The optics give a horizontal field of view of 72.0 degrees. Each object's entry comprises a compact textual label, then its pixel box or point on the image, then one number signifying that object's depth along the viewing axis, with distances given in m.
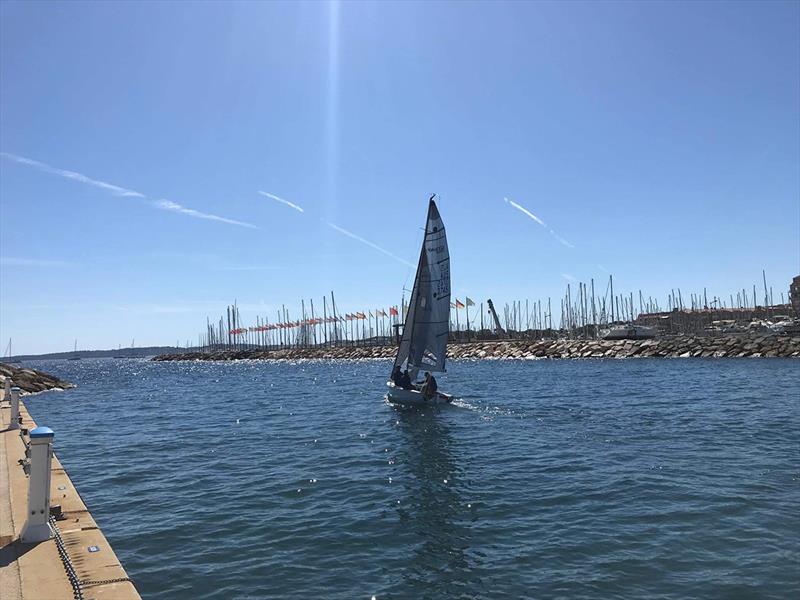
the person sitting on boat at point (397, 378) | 36.47
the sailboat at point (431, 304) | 37.16
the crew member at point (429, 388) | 33.56
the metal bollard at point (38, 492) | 8.67
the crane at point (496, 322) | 182.25
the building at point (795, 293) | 149.12
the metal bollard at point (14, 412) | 20.23
